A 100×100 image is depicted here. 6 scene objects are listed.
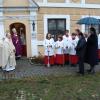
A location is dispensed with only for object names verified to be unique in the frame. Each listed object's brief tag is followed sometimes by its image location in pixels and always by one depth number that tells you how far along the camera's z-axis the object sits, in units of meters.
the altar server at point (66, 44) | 5.40
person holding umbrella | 4.58
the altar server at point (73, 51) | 5.38
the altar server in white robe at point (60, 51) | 5.37
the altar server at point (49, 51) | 5.30
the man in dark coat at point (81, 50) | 4.52
